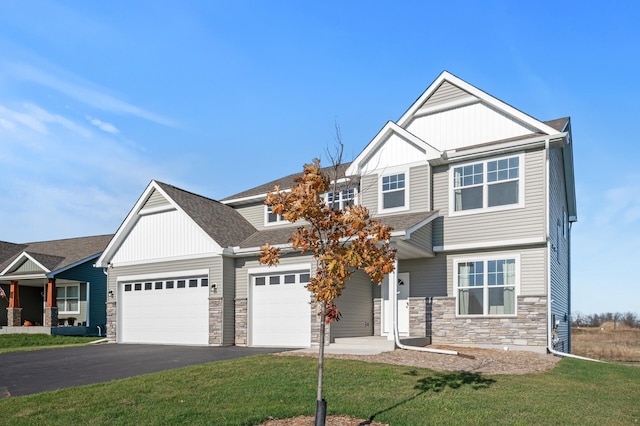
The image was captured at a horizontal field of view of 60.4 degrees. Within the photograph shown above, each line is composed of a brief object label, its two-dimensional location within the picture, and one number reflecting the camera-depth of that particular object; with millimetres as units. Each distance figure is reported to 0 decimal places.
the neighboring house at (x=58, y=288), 26594
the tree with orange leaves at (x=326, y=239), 7223
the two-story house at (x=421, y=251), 15641
